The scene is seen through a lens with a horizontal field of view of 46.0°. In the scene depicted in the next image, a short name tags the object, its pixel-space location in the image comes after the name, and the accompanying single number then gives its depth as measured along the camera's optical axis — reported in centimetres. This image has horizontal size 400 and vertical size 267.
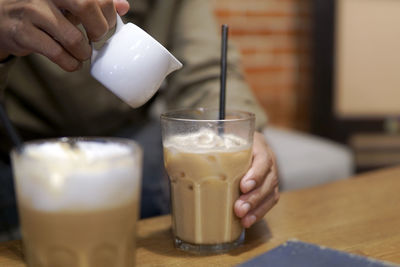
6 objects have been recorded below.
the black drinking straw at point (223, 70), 76
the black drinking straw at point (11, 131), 53
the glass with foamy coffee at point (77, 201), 50
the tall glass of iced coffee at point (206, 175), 70
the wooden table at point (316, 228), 71
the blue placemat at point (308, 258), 65
